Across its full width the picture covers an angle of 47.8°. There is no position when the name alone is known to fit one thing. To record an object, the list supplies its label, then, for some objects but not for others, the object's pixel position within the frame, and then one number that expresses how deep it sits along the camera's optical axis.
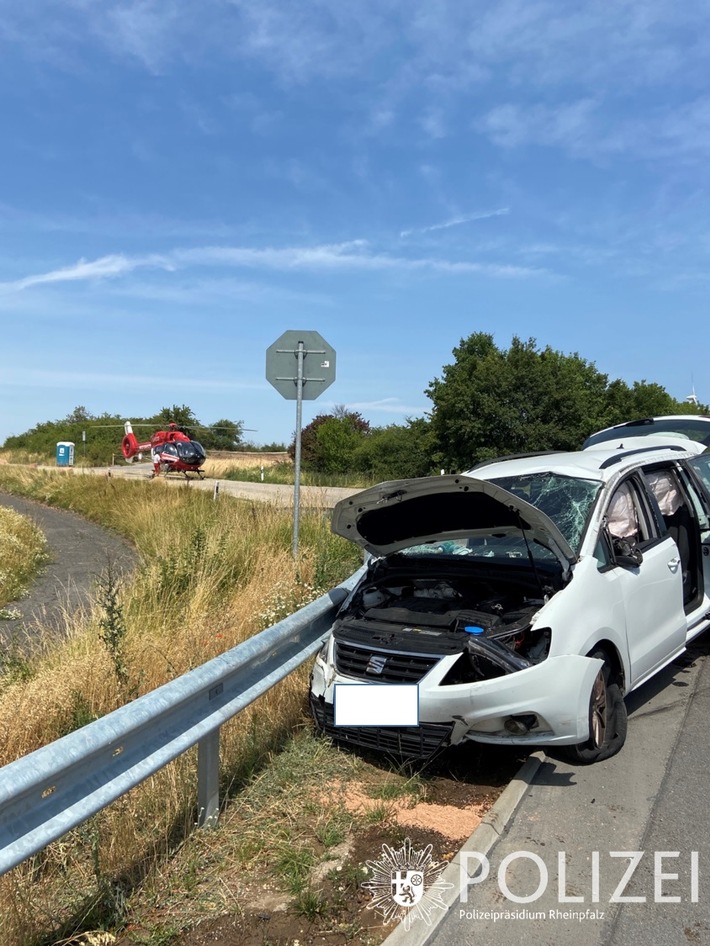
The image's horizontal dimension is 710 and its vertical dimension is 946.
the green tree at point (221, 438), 87.94
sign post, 9.38
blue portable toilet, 52.53
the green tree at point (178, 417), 82.00
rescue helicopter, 38.16
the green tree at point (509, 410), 41.50
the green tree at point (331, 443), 55.75
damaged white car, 4.31
